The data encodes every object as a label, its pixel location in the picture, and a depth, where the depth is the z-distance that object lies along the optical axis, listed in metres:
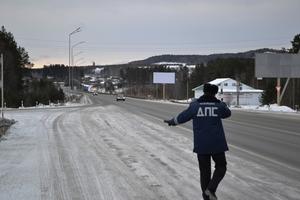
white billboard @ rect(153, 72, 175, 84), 152.75
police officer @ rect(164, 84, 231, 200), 7.86
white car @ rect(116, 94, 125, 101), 102.61
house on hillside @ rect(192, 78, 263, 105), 123.67
